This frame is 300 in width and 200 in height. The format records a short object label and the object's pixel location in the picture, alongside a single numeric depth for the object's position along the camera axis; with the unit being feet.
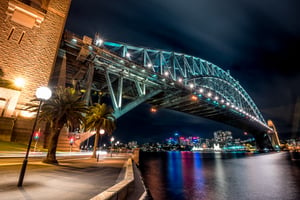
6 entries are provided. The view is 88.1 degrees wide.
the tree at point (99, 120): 64.03
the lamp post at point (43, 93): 18.64
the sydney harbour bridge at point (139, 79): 79.05
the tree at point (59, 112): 37.11
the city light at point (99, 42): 83.74
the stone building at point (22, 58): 47.83
